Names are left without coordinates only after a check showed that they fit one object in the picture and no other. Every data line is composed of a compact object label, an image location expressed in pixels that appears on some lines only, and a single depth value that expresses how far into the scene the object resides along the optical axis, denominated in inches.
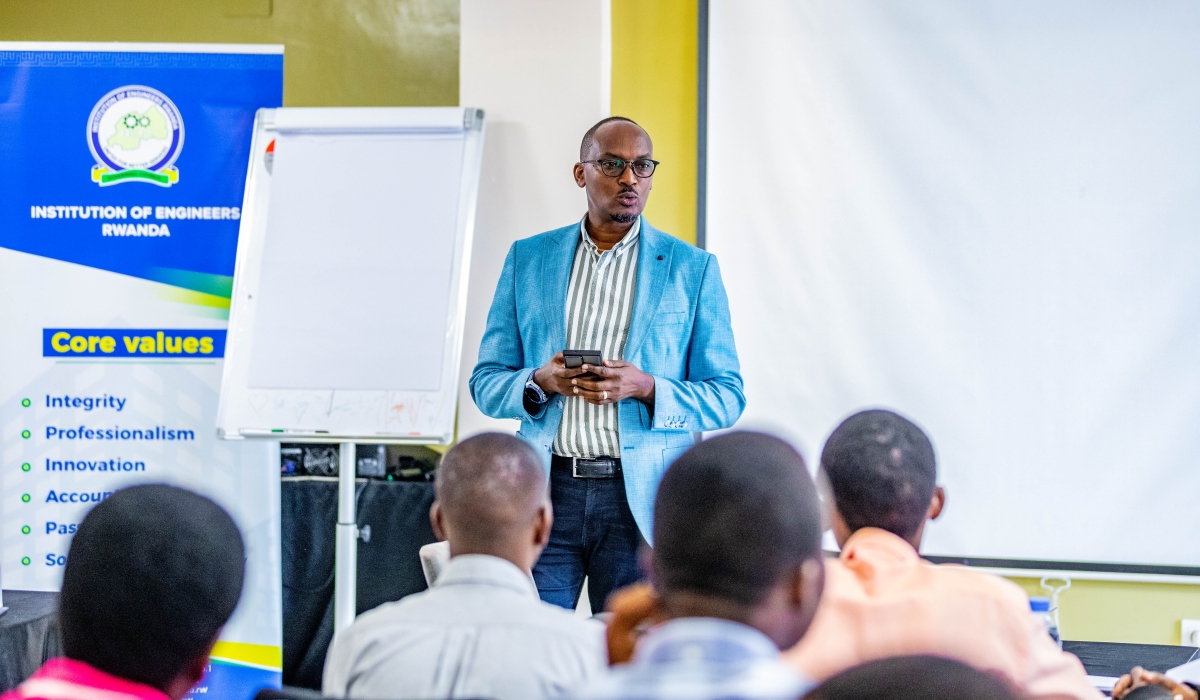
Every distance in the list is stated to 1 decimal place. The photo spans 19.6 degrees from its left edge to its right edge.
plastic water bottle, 269.9
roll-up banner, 332.3
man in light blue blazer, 295.5
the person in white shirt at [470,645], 240.9
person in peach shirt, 255.9
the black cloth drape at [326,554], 332.4
